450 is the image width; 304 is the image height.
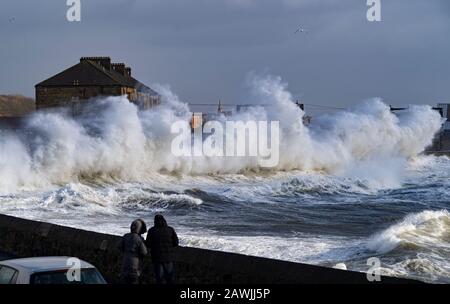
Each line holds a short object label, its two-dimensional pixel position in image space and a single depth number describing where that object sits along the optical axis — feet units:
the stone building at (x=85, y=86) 230.89
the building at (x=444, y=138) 299.07
